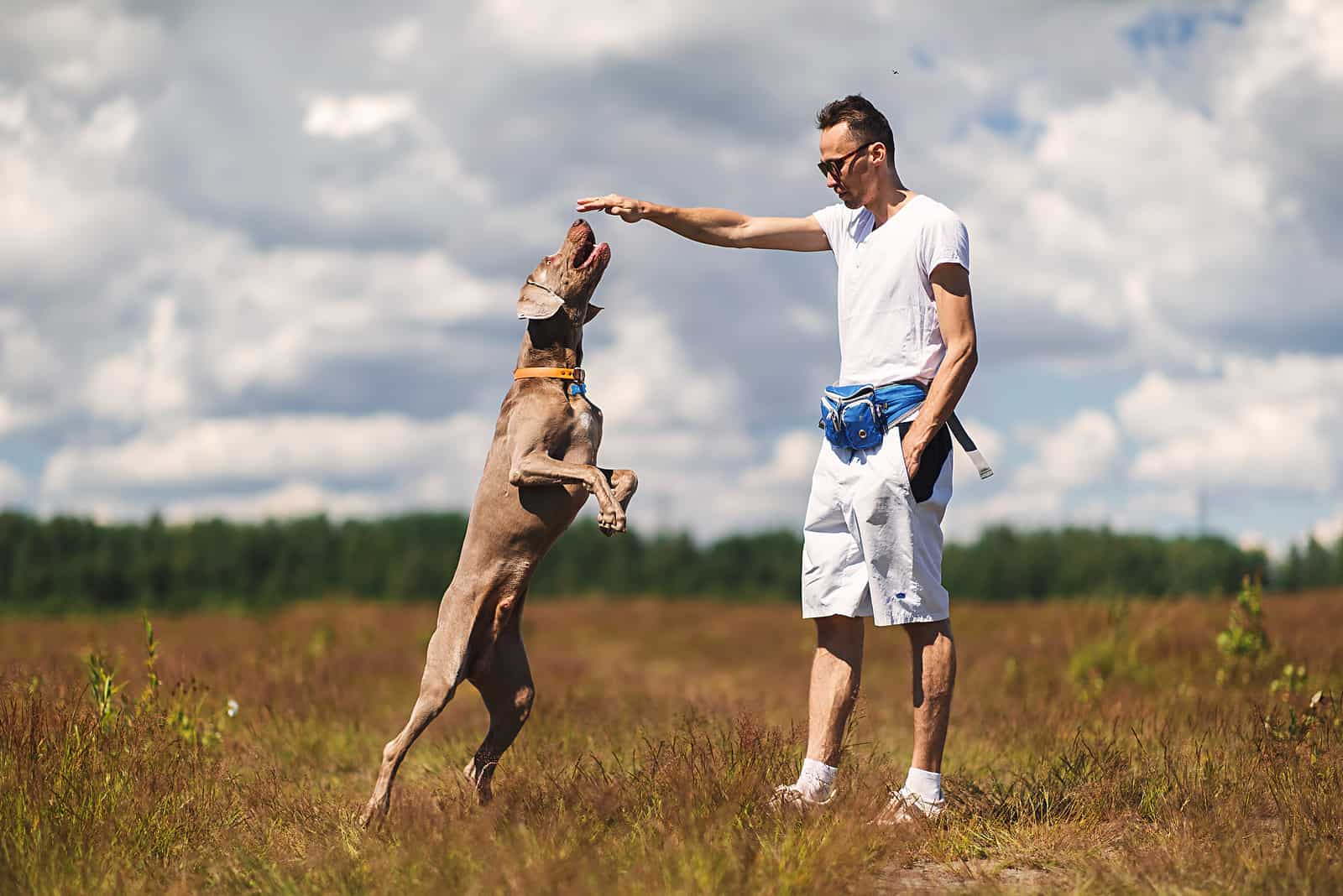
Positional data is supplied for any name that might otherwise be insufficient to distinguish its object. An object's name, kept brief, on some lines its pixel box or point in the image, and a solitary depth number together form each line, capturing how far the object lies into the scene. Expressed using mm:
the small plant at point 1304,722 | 6141
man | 4898
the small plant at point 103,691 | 5821
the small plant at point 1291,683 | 7449
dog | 5035
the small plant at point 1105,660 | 10398
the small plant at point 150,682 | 6145
